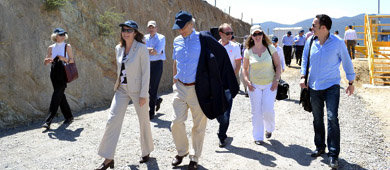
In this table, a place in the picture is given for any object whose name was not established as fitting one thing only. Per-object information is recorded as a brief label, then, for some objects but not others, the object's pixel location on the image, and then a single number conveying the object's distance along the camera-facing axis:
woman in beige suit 4.40
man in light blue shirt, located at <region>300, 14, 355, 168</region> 4.64
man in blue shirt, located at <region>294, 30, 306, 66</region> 17.95
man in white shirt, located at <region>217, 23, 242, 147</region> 5.64
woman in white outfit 5.62
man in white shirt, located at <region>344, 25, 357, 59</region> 18.30
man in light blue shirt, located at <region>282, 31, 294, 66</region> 18.14
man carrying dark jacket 4.28
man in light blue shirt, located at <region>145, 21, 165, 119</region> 7.24
